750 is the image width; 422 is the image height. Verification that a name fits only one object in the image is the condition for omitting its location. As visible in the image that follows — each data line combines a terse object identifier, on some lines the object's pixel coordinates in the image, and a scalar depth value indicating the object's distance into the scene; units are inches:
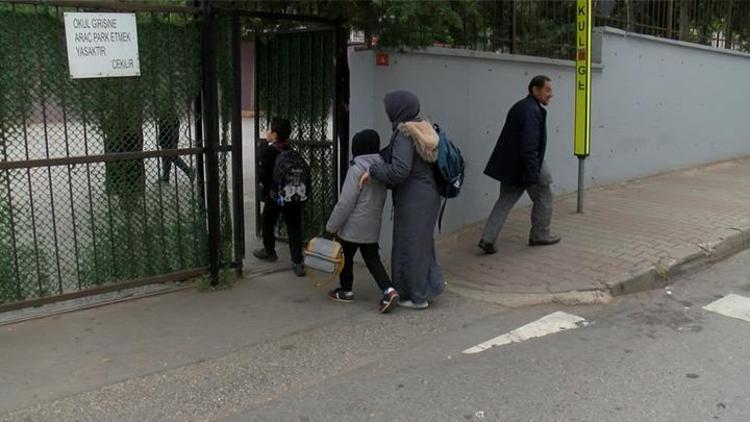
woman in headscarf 193.2
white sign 185.6
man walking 244.8
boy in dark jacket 239.8
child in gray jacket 197.9
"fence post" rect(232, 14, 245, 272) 218.5
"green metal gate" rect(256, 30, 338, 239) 249.9
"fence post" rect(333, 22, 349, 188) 244.4
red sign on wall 235.8
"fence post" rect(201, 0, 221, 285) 209.2
